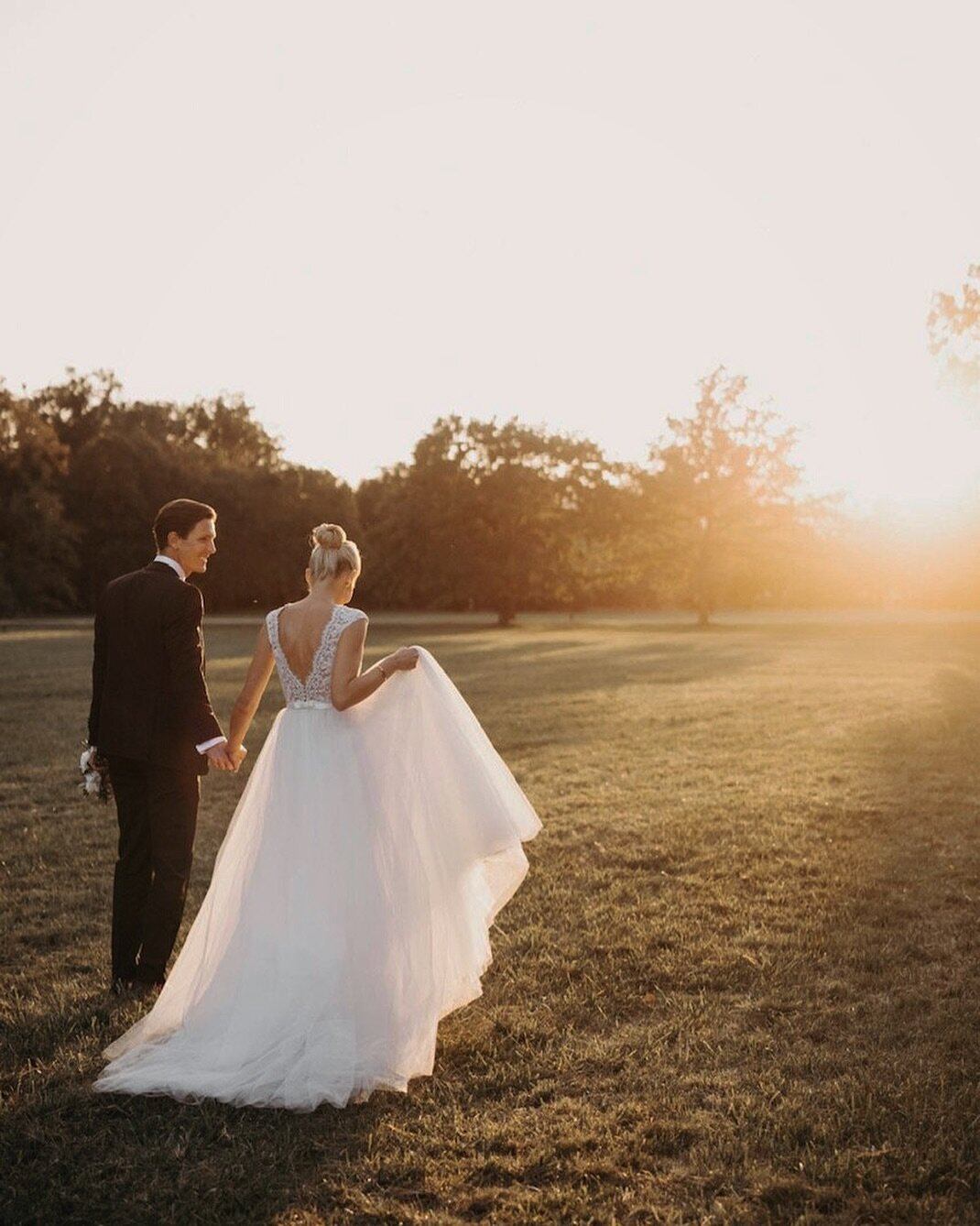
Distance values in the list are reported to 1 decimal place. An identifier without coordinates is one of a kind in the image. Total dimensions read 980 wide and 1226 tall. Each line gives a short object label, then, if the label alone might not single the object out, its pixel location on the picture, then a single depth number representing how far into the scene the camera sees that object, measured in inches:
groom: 221.3
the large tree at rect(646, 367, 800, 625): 2237.9
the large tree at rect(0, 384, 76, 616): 2357.3
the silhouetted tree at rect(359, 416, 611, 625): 2049.7
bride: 185.8
